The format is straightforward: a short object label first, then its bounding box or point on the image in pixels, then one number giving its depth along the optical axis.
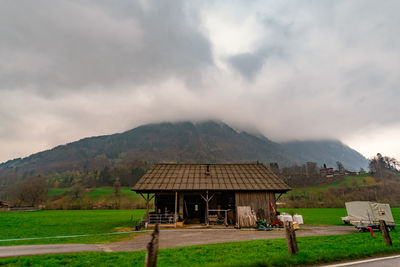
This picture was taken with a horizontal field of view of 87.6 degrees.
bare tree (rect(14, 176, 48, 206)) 69.94
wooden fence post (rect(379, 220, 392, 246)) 10.24
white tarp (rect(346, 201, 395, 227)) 18.06
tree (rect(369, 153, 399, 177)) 108.12
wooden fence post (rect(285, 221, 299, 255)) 8.22
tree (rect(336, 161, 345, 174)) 135.81
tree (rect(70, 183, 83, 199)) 90.90
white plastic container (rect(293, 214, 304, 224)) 21.56
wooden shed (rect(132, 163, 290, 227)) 22.81
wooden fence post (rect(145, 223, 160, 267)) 5.48
